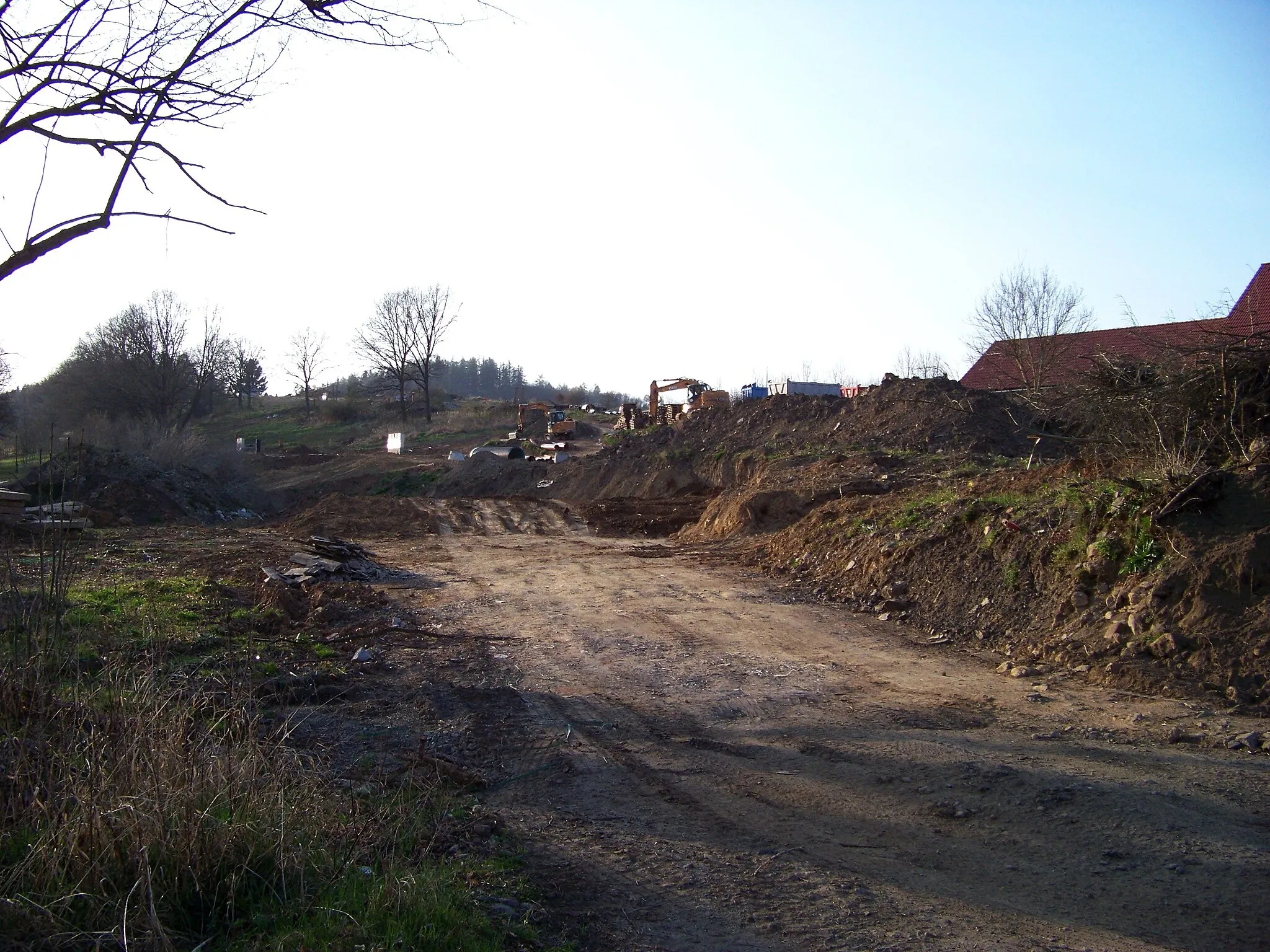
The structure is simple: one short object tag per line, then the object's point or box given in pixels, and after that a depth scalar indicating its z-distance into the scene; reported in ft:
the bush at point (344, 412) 247.29
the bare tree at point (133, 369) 201.26
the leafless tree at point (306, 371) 270.87
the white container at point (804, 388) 153.79
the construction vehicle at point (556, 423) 165.58
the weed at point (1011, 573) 32.07
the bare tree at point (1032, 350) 107.34
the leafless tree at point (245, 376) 257.96
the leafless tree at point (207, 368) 214.07
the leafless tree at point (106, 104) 17.39
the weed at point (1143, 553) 27.30
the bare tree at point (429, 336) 247.50
